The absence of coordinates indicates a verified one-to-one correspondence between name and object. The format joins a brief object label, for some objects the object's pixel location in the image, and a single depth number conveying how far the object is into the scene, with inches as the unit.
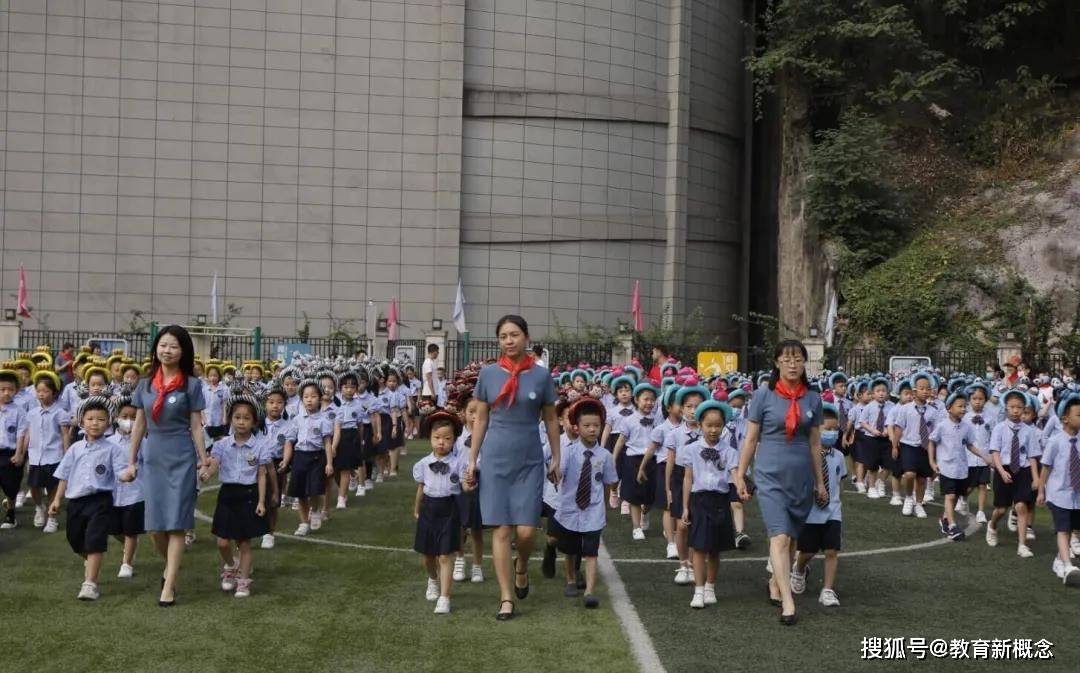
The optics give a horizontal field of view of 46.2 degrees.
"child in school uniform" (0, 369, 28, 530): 511.8
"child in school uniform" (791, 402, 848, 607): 383.9
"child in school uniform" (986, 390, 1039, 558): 495.8
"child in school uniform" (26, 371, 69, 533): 521.3
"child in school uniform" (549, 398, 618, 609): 386.0
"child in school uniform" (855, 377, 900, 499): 678.5
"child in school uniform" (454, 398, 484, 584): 422.3
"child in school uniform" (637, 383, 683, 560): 470.6
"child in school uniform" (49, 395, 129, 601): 384.2
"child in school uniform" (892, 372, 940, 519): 599.5
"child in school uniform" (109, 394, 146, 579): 403.9
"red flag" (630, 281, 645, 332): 1633.6
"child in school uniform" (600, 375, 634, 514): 561.0
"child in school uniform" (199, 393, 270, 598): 393.4
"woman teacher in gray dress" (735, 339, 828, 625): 353.7
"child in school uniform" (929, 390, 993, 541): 544.4
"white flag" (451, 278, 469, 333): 1439.5
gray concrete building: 1626.5
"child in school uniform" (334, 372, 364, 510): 609.9
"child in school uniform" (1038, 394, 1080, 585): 426.3
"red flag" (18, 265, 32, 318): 1392.7
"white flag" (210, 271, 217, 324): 1535.3
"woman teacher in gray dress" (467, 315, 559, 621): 354.6
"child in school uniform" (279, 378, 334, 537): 524.7
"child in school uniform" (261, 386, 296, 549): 504.7
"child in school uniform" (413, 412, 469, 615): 369.7
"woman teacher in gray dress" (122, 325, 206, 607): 369.7
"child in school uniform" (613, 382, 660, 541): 518.6
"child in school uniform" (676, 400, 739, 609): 381.4
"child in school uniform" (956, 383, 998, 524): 552.7
